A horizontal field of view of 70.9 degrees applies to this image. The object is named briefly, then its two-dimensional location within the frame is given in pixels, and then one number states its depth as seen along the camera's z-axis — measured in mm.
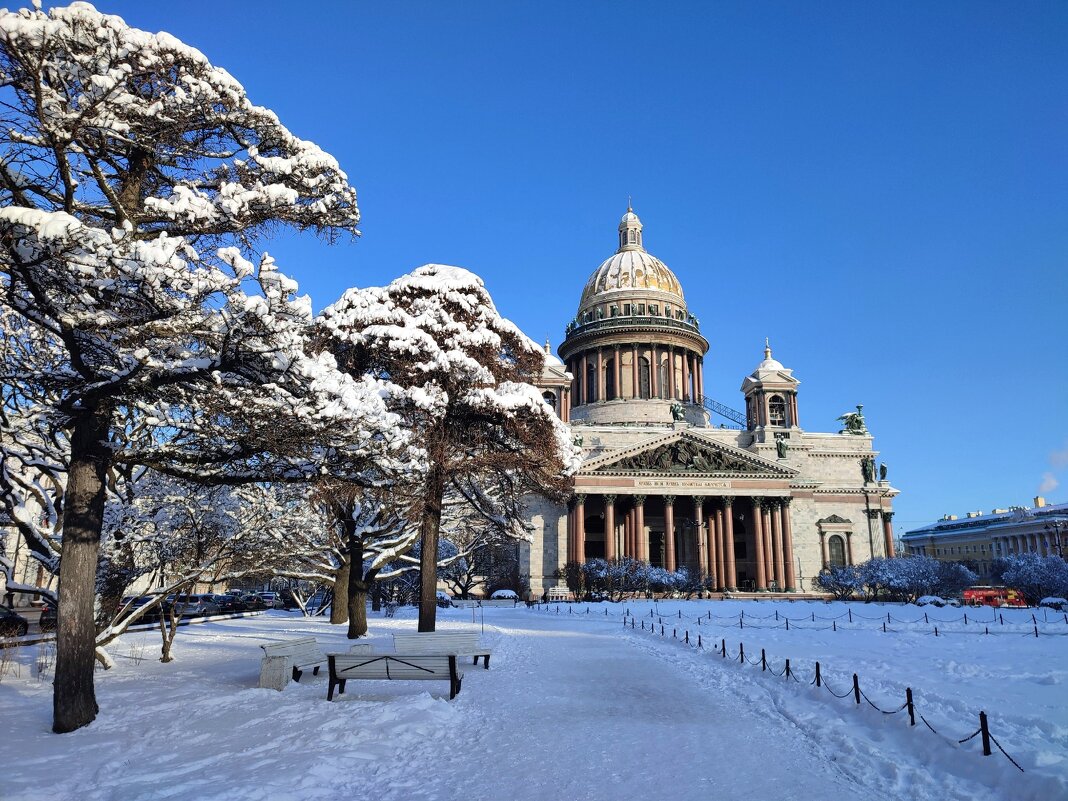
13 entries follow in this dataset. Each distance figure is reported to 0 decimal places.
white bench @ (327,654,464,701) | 11984
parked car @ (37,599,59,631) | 20219
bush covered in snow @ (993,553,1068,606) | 46969
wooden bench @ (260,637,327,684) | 13172
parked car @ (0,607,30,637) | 21984
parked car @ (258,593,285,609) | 49288
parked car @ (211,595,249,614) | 42088
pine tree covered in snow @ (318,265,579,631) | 18328
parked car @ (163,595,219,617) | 36812
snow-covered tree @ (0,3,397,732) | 8742
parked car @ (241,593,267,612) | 46850
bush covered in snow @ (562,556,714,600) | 53312
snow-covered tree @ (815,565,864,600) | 53875
